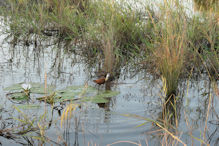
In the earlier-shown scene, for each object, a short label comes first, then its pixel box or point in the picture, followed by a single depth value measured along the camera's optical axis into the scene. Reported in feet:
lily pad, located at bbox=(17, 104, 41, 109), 16.24
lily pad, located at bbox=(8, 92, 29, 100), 17.95
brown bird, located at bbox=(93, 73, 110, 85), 21.32
